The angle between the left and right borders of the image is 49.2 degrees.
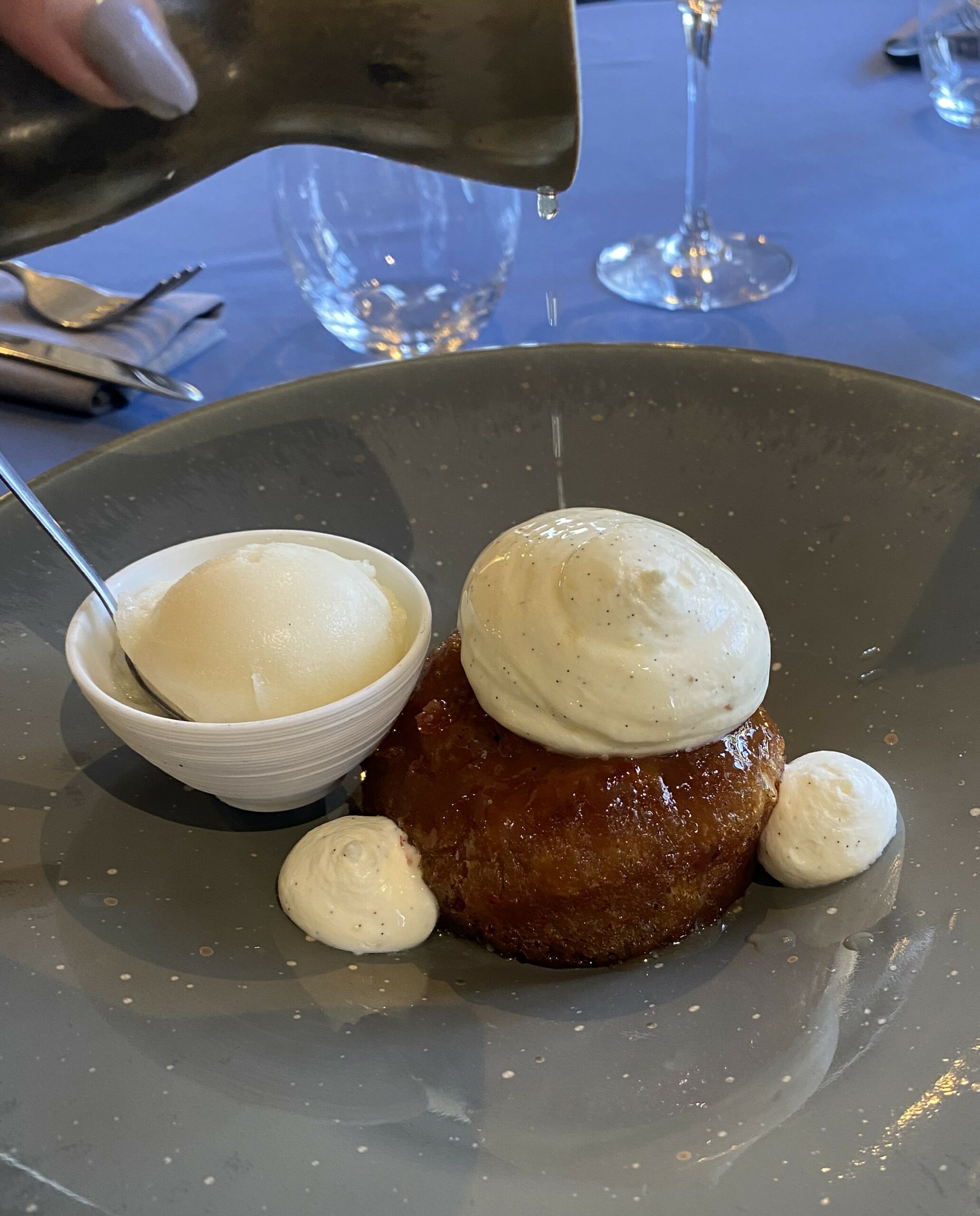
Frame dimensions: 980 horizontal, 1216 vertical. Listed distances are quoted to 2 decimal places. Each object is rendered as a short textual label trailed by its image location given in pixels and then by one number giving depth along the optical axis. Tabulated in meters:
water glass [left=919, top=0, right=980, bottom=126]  0.38
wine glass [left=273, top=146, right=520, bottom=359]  0.33
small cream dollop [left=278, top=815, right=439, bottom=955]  0.20
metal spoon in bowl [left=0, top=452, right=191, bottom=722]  0.21
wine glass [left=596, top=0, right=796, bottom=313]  0.36
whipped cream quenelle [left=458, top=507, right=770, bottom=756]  0.19
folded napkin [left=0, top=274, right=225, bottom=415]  0.32
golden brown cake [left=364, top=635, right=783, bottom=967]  0.20
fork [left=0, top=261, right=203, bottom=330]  0.34
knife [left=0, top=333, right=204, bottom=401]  0.31
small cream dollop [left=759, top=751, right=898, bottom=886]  0.20
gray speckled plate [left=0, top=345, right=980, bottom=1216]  0.15
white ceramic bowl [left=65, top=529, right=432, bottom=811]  0.20
